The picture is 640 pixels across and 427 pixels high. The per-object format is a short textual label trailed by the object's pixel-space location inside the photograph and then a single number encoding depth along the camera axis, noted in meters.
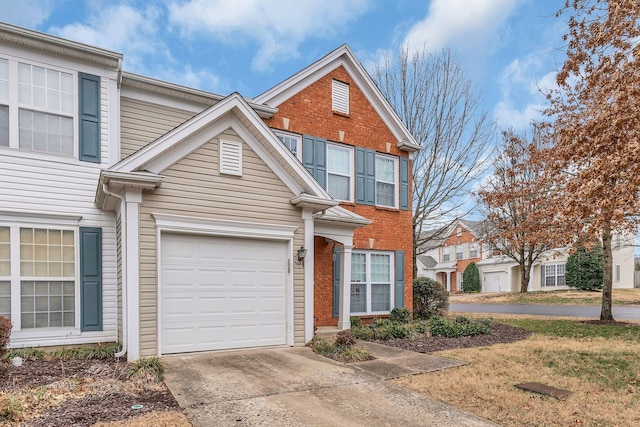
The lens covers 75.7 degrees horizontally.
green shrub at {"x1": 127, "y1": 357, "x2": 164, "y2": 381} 6.14
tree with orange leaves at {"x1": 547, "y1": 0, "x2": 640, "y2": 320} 7.14
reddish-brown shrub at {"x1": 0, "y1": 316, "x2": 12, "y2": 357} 6.40
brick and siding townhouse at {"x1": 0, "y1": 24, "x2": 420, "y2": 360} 7.46
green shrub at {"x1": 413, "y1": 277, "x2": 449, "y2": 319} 13.89
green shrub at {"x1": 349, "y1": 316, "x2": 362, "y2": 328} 11.37
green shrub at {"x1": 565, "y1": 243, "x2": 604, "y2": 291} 29.84
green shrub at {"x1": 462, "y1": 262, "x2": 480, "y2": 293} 38.28
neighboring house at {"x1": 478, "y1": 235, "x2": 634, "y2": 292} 34.44
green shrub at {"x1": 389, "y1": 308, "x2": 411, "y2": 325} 12.42
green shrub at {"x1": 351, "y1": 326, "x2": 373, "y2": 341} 10.05
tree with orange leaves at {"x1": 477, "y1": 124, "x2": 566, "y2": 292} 12.99
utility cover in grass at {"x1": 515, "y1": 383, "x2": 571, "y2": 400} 5.72
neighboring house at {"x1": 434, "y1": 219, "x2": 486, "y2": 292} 40.28
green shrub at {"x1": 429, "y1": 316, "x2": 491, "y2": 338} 10.62
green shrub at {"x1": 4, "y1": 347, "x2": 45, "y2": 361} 7.17
